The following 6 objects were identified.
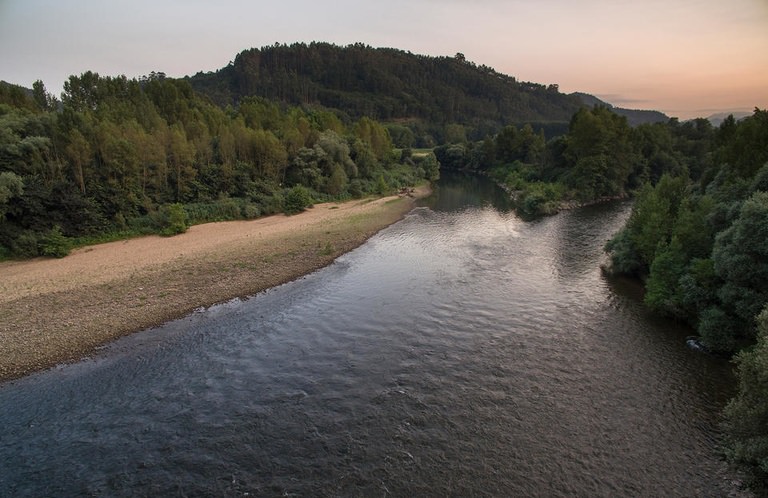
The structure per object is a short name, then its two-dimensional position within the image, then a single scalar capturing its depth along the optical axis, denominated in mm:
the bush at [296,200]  53750
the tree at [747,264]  17750
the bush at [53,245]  32656
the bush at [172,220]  40712
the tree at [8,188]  31766
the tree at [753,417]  12336
